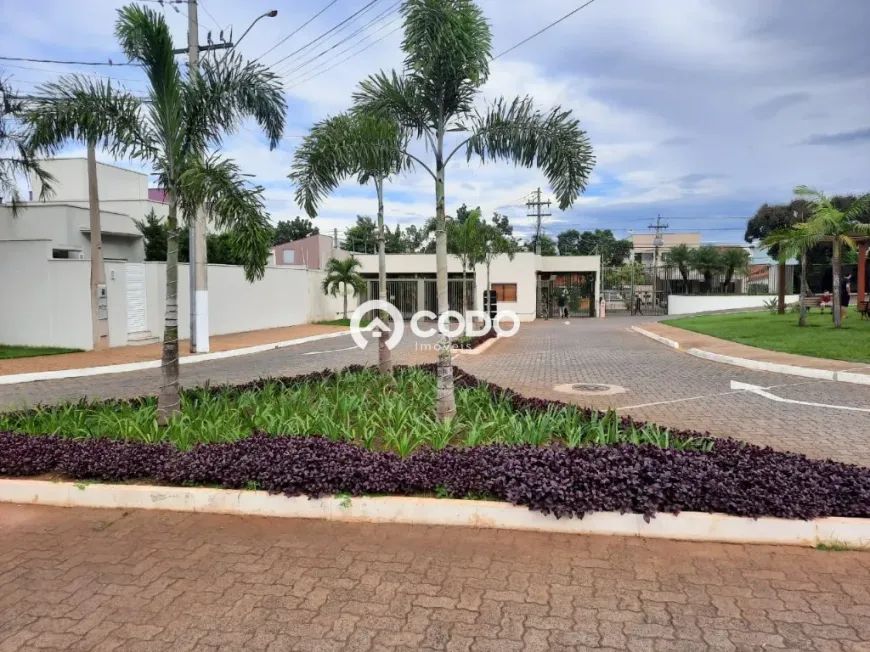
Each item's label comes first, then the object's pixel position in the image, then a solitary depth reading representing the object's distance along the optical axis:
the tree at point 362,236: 50.10
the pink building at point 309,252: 32.94
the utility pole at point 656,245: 37.25
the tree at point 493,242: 22.55
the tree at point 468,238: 19.54
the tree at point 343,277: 25.91
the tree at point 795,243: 15.26
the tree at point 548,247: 62.18
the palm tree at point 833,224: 14.40
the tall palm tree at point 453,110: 5.82
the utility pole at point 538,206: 47.08
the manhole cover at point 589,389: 8.76
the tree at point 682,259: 38.46
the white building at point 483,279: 30.58
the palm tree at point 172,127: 5.66
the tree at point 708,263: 38.66
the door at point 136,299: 15.07
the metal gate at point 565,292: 32.78
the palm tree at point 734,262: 38.50
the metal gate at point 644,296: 36.78
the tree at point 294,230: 59.16
